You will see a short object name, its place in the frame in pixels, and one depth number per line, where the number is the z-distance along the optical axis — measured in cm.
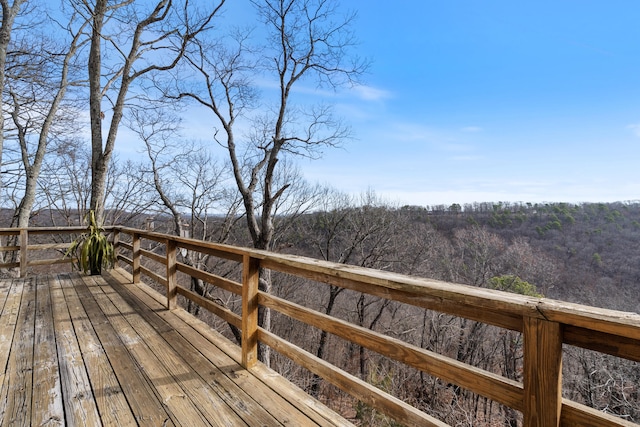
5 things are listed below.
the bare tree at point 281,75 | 922
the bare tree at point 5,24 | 622
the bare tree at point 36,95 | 819
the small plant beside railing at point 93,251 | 532
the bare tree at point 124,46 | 616
